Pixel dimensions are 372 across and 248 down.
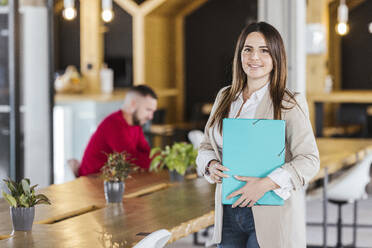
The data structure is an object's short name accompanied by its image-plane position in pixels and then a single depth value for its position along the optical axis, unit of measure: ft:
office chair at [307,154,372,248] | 21.66
